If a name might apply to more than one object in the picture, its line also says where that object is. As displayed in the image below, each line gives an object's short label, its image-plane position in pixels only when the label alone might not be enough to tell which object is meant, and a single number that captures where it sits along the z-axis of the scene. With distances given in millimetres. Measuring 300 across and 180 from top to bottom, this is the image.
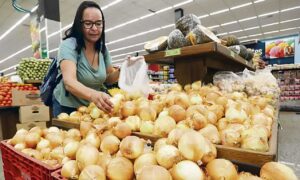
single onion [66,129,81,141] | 986
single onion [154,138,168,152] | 722
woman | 1490
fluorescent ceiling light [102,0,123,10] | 7592
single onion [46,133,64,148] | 962
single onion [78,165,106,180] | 629
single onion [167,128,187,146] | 708
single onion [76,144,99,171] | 707
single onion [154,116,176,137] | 820
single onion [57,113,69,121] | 1261
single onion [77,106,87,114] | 1292
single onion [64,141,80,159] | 829
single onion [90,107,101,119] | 1163
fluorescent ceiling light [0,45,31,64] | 13133
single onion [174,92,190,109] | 1030
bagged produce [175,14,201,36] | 1650
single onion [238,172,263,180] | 565
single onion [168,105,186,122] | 915
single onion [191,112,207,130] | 815
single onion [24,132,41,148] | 985
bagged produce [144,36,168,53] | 1610
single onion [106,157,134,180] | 638
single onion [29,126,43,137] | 1059
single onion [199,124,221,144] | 742
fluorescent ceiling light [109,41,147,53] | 14242
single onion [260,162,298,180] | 565
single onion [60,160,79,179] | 690
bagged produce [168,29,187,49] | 1461
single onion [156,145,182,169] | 641
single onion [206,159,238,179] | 586
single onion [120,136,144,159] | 702
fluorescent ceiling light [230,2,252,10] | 8320
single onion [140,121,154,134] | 889
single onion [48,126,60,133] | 1085
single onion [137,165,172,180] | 562
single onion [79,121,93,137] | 984
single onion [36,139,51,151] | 945
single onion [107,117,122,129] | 929
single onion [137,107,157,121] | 960
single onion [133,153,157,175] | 655
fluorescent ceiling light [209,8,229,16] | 8914
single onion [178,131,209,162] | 630
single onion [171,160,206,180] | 581
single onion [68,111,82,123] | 1205
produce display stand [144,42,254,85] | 1384
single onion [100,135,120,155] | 791
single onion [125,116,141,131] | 919
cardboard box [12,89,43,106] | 3637
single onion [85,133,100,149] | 852
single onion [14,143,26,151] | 955
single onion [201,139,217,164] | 640
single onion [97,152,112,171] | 694
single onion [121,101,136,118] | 1028
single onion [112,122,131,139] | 851
